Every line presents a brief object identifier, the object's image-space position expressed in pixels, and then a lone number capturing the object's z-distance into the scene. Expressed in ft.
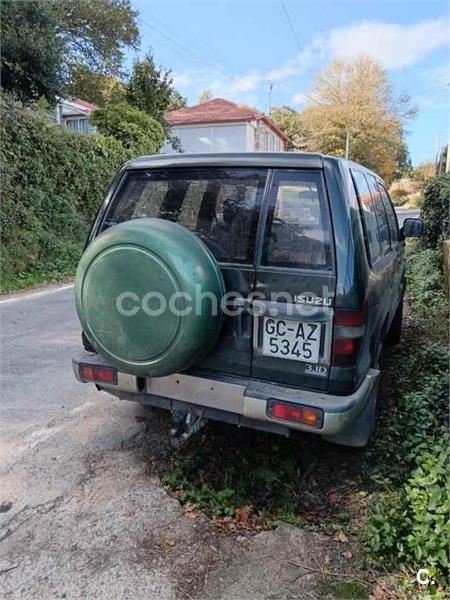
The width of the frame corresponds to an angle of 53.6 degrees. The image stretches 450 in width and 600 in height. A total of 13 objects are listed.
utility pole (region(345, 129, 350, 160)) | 116.63
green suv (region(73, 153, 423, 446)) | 7.43
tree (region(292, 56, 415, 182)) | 123.03
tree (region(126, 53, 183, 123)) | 51.96
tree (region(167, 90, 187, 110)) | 123.24
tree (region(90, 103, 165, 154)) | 45.80
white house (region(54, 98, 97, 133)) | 70.28
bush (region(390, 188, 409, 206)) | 139.27
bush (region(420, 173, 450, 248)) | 27.48
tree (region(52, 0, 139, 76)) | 57.98
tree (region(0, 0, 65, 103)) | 35.73
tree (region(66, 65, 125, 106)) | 66.80
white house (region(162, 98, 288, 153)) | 95.20
